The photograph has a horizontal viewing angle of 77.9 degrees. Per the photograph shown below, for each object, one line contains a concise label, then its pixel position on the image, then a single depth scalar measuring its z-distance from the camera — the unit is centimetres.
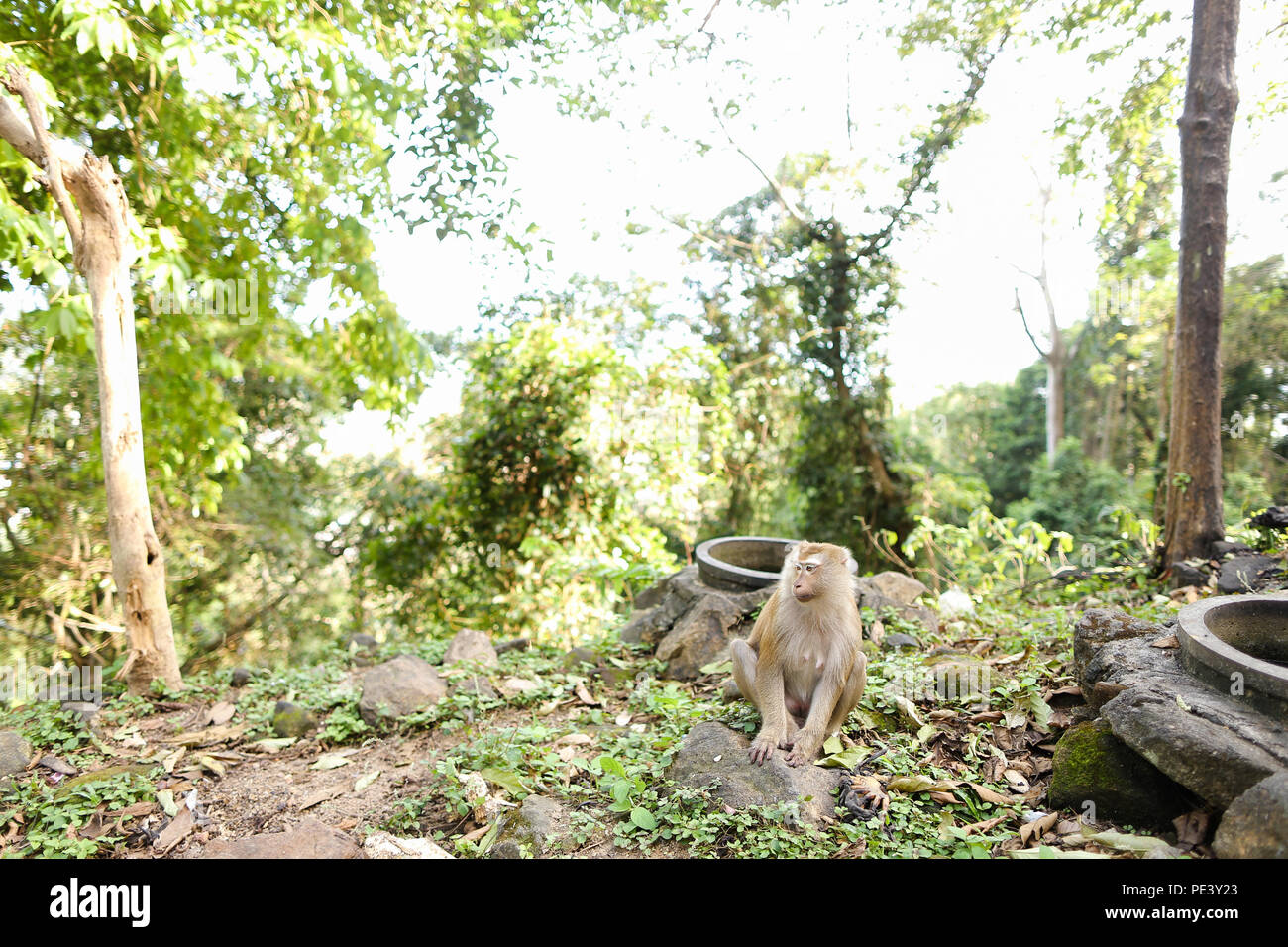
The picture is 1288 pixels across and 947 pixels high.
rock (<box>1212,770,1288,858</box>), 231
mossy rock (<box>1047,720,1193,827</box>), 289
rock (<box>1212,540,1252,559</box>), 586
